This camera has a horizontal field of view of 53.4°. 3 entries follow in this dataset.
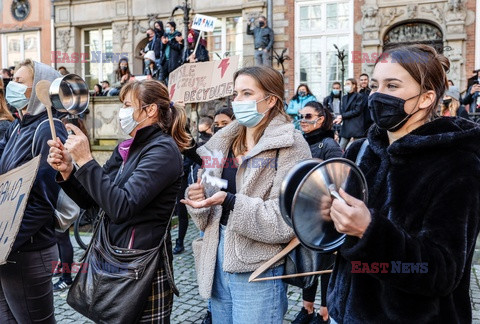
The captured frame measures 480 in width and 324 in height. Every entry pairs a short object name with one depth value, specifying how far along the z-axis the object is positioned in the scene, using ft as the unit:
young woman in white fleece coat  7.55
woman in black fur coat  4.89
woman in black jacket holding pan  7.05
